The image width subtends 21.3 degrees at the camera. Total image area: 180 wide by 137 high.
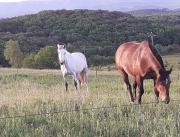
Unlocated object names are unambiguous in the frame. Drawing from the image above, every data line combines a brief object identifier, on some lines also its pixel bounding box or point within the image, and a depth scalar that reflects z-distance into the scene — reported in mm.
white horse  16859
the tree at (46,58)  60656
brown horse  12016
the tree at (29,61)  60912
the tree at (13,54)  66988
